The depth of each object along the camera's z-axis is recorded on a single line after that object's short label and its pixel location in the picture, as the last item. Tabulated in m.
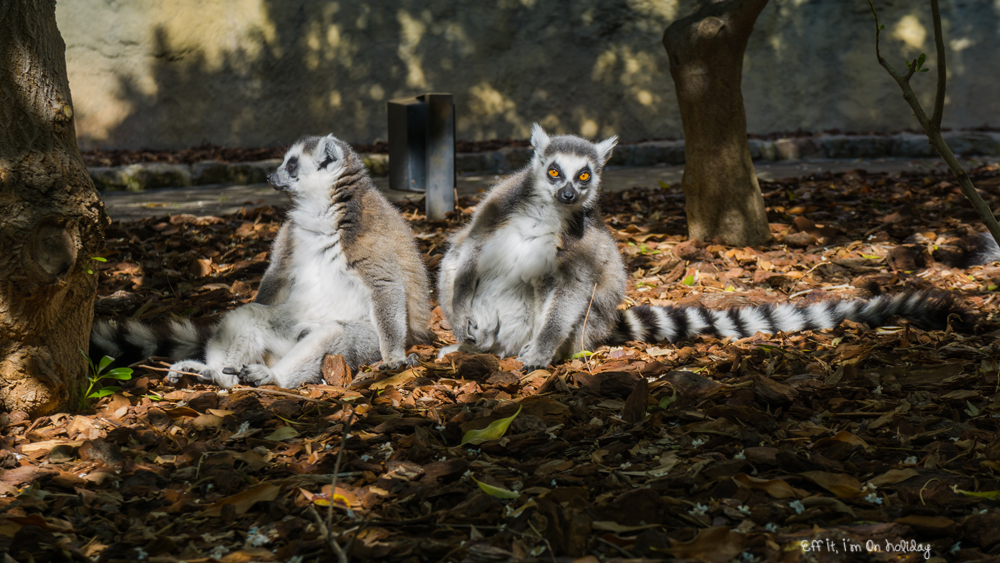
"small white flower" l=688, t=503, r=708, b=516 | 2.18
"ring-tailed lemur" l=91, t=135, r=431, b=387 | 3.69
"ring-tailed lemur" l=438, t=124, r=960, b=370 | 3.90
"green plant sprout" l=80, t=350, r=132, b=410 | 3.10
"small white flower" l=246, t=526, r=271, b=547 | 2.12
